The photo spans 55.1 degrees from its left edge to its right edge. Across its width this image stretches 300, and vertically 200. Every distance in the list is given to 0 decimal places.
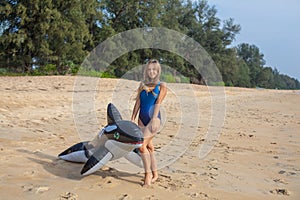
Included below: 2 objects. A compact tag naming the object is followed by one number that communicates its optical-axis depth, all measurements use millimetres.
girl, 3119
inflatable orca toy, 2889
